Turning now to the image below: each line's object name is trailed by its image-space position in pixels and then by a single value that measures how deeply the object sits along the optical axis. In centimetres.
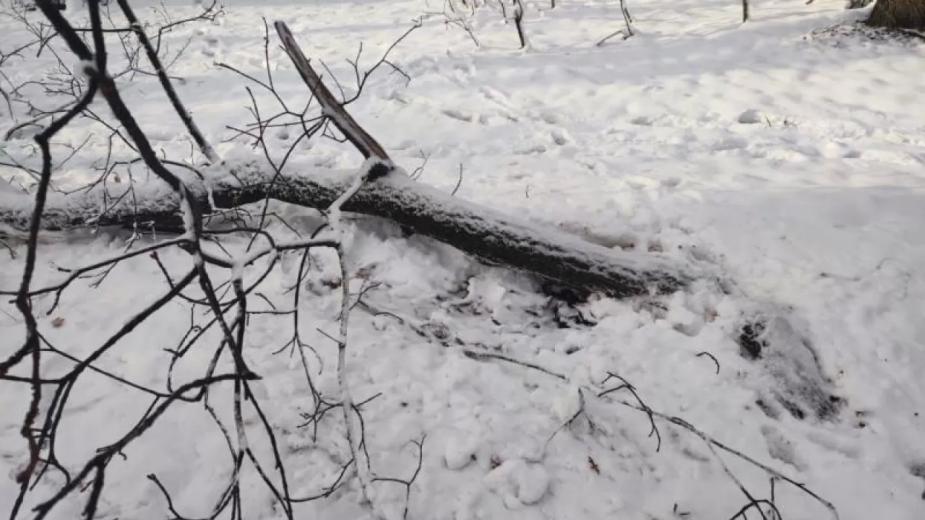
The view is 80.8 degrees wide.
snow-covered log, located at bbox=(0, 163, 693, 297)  243
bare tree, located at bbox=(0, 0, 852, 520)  179
